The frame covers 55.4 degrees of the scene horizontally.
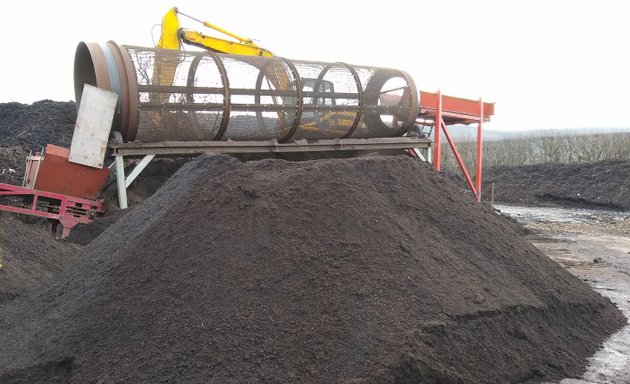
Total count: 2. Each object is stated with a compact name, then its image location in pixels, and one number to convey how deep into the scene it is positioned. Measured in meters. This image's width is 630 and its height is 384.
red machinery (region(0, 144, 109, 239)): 7.86
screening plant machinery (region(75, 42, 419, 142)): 8.66
